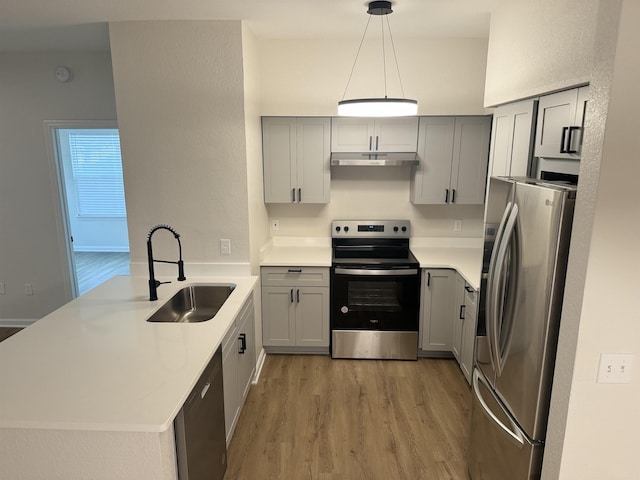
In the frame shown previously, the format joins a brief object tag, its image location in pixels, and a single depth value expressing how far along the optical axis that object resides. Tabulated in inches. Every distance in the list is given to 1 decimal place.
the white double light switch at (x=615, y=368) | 58.7
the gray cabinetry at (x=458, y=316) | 133.2
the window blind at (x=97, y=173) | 279.6
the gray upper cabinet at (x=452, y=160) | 141.4
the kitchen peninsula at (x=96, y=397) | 58.9
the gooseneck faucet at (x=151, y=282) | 99.2
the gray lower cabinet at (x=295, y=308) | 140.2
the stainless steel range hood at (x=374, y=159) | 138.8
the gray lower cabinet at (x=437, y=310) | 138.2
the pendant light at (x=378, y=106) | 91.5
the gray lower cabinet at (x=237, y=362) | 94.7
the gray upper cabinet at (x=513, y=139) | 84.5
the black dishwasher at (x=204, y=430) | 65.3
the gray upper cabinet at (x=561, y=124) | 66.2
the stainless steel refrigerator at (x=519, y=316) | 61.3
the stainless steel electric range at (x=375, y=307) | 137.6
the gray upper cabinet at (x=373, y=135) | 142.8
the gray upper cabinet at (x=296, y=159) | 143.0
